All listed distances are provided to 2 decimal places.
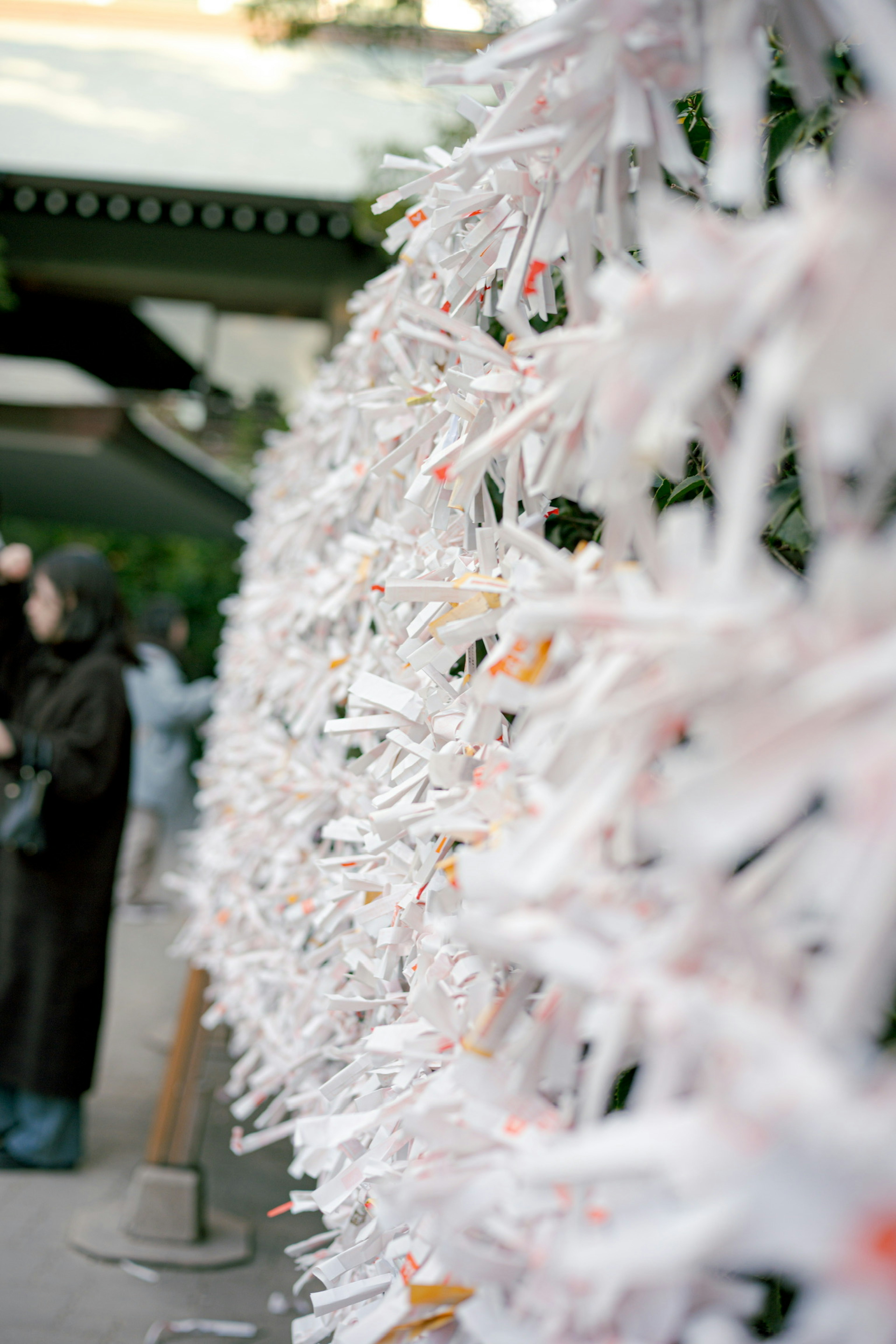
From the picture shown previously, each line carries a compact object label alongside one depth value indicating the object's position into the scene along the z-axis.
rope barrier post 3.34
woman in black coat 3.72
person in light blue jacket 7.79
